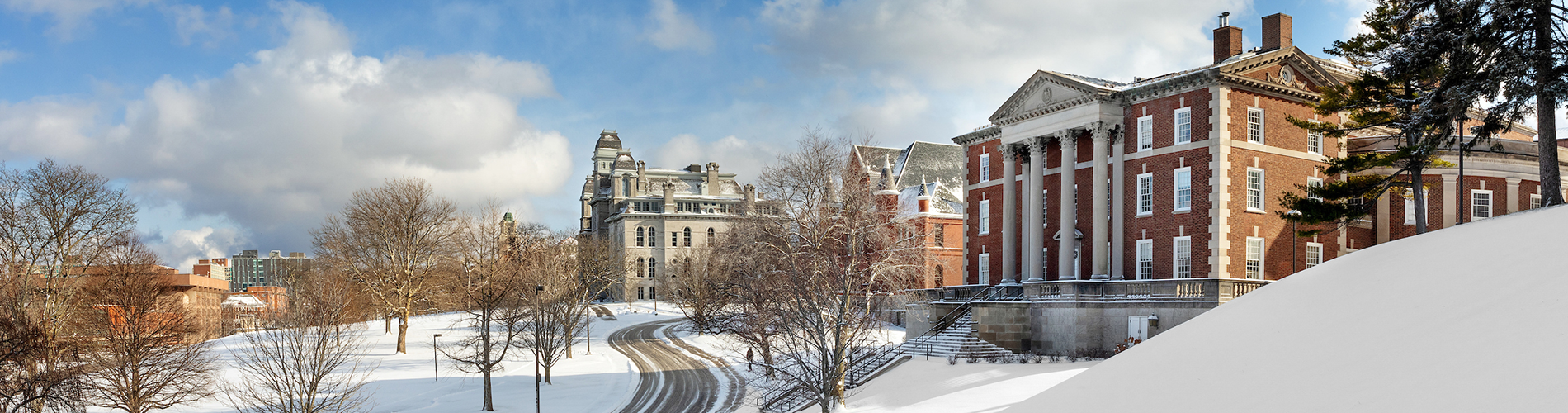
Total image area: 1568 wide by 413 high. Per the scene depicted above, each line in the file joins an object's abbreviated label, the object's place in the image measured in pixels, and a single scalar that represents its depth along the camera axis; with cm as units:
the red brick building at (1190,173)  3772
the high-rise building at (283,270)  10265
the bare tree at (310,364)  3481
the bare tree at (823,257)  3419
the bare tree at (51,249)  3994
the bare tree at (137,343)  3791
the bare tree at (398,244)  6250
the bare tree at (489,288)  4516
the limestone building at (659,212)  13012
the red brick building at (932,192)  6481
